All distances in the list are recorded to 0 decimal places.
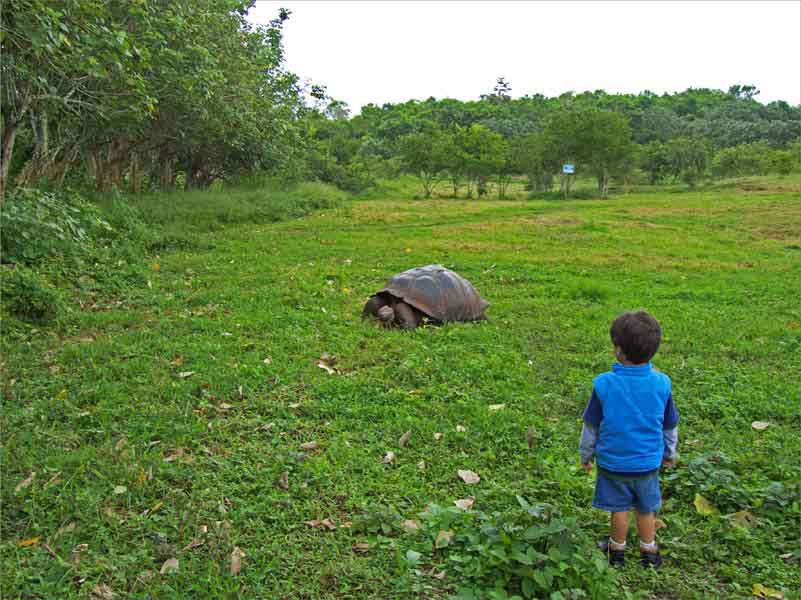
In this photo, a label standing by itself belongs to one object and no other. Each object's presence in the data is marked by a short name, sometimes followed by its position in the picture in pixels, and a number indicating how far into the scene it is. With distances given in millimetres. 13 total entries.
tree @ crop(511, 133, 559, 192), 37594
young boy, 2795
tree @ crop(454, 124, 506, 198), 36312
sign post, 33812
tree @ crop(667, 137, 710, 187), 36584
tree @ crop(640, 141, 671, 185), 40500
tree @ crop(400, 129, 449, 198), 36281
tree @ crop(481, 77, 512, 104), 79750
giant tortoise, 6641
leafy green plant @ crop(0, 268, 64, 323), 6020
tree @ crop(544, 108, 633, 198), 34312
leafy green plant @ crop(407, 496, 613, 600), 2496
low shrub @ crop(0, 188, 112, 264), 6119
